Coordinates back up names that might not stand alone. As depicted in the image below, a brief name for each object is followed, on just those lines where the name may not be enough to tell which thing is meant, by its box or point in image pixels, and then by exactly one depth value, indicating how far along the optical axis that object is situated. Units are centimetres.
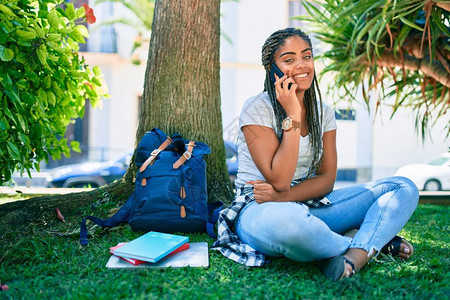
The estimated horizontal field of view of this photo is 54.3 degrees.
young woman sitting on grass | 186
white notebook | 199
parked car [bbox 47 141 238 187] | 734
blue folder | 197
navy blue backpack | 243
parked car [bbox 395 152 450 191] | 857
